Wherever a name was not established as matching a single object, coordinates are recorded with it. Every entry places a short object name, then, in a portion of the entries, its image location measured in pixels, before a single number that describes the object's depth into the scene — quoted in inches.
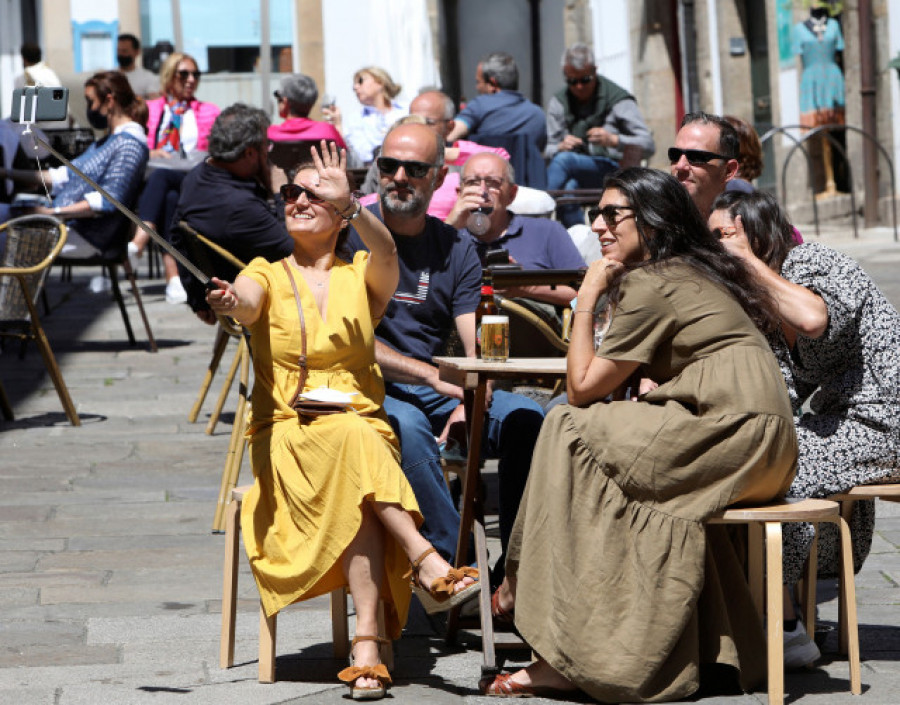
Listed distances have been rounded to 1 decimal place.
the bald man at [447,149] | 631.2
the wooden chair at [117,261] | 845.8
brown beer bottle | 442.9
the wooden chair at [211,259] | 523.2
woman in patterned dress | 369.1
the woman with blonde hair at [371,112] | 978.7
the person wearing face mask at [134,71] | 1234.0
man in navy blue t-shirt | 410.0
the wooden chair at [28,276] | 685.9
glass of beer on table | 389.7
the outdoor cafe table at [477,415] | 365.4
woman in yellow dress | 360.5
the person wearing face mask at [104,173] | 844.0
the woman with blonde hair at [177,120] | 1050.7
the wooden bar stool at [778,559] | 328.8
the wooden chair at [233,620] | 360.2
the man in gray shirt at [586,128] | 944.9
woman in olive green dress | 336.5
